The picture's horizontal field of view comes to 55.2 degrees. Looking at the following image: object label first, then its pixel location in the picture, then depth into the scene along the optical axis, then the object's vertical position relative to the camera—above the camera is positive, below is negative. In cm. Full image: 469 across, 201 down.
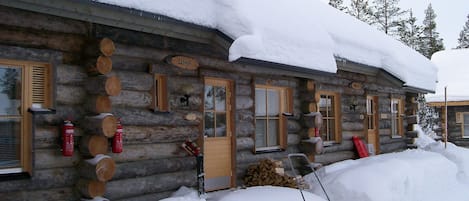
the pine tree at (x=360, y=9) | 3266 +747
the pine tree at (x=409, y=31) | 3434 +629
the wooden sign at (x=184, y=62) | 648 +75
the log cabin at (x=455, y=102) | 1938 +39
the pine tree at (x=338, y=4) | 3209 +773
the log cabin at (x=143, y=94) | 494 +26
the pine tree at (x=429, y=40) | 3581 +576
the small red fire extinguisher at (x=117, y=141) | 554 -35
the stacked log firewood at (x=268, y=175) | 768 -110
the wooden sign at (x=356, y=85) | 1136 +68
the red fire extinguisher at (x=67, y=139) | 505 -29
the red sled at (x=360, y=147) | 1141 -91
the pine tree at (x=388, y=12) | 3394 +749
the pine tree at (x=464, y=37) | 4014 +664
